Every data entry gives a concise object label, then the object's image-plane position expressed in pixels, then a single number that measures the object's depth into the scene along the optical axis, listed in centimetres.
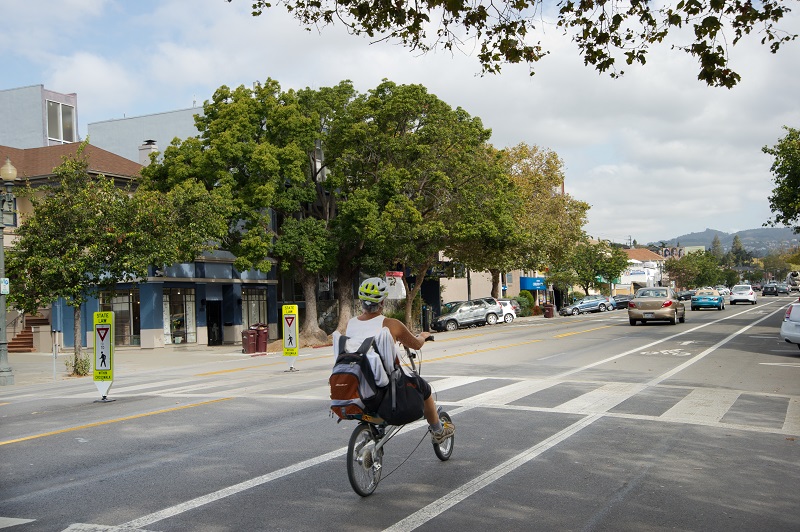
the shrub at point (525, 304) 6261
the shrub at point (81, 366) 2072
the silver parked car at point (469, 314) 4369
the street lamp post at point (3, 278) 1884
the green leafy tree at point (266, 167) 3084
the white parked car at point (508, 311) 4790
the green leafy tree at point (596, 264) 8025
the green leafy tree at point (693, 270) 12644
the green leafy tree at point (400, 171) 3281
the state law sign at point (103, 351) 1322
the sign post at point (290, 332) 1787
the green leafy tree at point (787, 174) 3156
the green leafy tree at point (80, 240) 2039
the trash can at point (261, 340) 2862
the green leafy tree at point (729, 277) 17030
